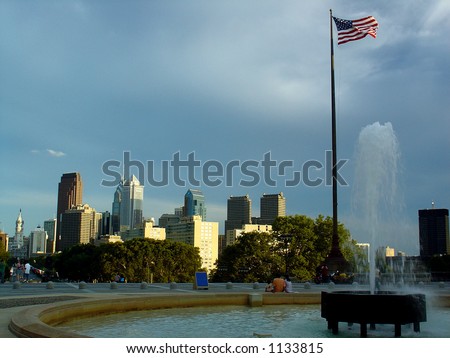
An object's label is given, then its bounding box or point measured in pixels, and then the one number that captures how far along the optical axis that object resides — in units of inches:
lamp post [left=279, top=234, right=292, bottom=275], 2145.5
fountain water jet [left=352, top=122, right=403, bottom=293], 588.7
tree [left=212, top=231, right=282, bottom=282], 2291.5
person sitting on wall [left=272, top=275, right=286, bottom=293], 791.7
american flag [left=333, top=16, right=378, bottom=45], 1331.2
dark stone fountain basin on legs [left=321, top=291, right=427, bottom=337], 465.4
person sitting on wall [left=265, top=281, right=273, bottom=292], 795.4
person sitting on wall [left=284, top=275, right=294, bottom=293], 794.7
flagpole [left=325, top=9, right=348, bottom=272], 1488.7
